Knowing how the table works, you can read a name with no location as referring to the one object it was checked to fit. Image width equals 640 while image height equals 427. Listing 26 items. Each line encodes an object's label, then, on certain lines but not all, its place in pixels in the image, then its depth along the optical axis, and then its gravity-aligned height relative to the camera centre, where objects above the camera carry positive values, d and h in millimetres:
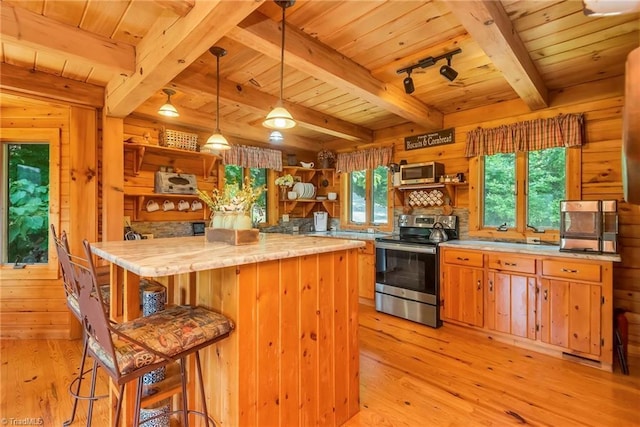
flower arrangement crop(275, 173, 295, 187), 4609 +468
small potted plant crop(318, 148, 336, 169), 5039 +855
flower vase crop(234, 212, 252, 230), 1885 -58
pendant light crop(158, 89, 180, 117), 2607 +844
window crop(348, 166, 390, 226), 4570 +230
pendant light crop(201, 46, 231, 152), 2529 +577
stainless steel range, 3371 -645
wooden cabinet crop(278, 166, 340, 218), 4910 +327
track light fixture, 2326 +1138
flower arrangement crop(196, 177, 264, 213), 1942 +82
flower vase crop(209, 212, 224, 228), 1972 -48
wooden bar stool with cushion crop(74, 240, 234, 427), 1175 -515
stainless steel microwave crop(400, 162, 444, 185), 3738 +484
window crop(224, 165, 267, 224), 4308 +524
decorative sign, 3811 +921
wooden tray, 1837 -142
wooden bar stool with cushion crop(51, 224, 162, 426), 1418 -431
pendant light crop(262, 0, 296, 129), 1969 +597
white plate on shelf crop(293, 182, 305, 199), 4891 +365
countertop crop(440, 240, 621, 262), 2486 -332
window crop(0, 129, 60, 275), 3121 +176
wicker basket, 3492 +827
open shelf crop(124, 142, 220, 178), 3328 +683
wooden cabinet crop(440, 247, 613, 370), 2482 -768
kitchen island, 1451 -542
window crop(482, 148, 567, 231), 3133 +251
